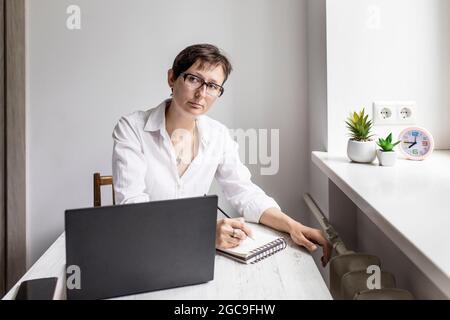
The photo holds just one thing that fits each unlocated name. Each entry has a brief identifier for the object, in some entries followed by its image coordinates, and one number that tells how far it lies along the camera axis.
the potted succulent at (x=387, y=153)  1.23
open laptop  0.67
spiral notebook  0.87
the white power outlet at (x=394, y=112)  1.43
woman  1.19
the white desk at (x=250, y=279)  0.73
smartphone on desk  0.67
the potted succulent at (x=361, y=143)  1.26
